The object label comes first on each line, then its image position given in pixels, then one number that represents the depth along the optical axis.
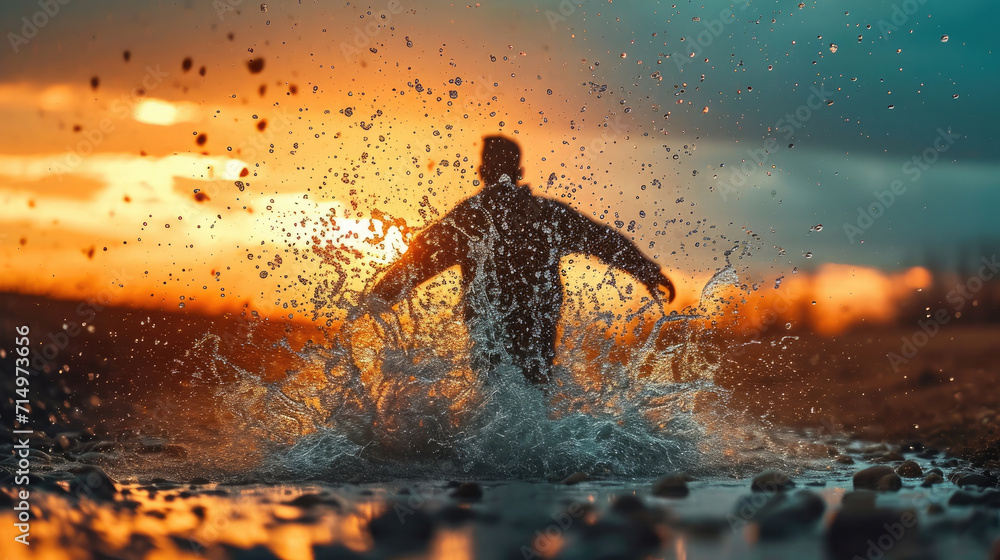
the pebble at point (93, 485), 3.41
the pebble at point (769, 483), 3.68
